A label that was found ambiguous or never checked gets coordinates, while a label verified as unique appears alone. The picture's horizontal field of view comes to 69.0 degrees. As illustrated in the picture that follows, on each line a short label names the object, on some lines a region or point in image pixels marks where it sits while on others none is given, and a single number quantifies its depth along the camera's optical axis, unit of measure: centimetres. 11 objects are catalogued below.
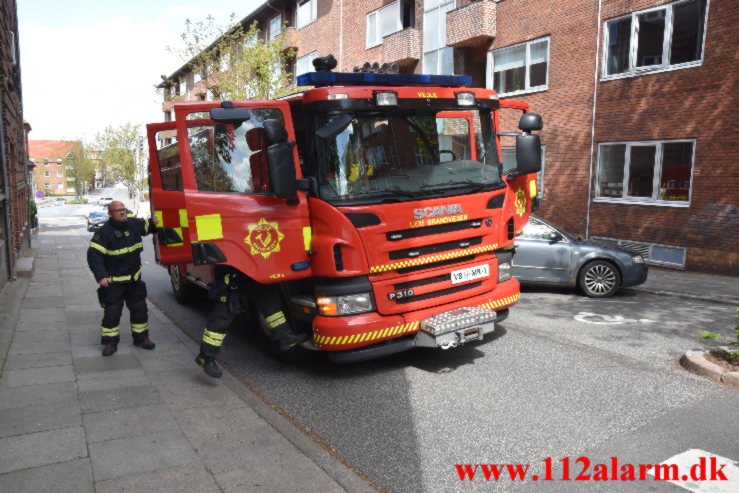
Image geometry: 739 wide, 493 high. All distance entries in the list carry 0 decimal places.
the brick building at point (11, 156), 1062
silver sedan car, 914
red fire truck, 505
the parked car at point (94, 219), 2881
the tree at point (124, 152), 5403
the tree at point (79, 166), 7981
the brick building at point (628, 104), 1173
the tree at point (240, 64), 2338
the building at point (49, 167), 9944
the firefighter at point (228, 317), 534
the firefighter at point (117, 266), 596
